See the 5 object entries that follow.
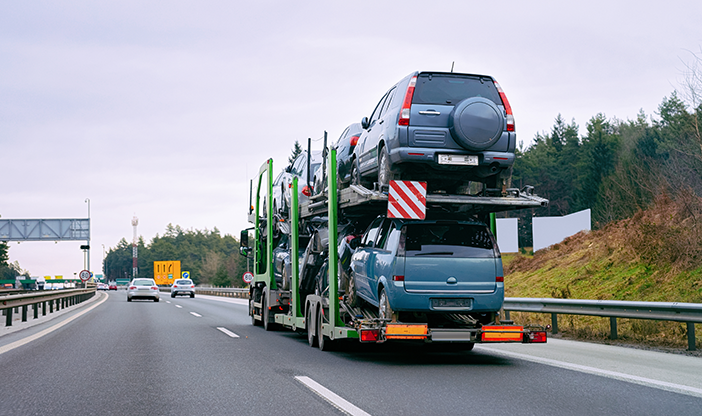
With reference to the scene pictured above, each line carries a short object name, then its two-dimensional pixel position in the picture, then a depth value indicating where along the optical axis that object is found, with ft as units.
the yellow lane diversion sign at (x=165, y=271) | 297.53
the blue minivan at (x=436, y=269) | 28.60
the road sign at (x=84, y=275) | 152.42
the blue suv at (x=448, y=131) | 30.04
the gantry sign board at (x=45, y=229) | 208.74
